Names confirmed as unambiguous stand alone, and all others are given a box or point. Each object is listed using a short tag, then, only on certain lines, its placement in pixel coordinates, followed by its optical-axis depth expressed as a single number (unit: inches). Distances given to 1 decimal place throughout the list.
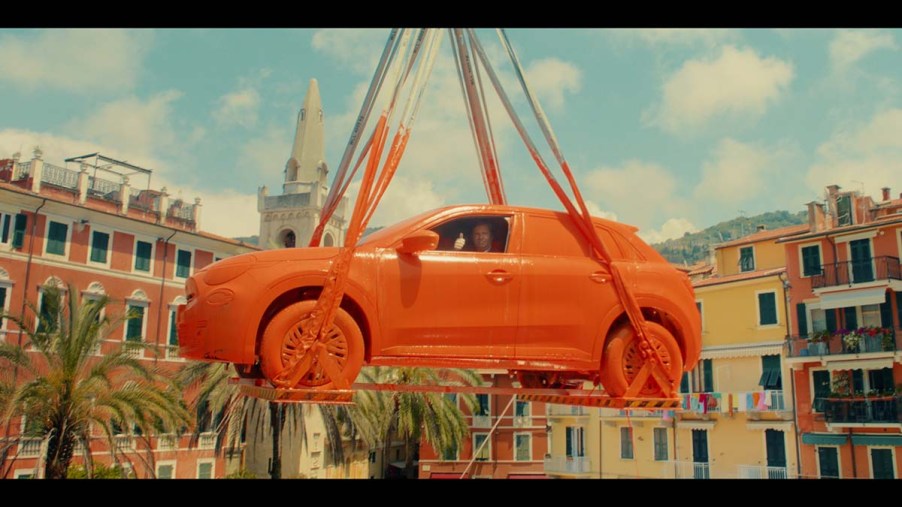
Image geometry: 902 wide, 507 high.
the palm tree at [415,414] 1416.1
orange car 268.2
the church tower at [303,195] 2765.7
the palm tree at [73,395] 869.2
